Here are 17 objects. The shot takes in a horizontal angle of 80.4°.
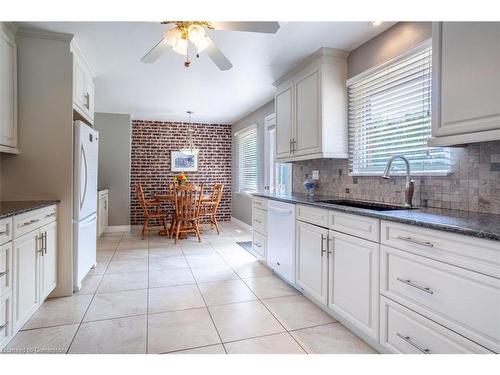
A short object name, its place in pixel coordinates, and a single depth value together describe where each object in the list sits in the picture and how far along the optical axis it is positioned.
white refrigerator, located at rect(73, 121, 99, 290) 2.66
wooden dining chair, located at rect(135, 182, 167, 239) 5.11
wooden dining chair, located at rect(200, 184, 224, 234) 5.41
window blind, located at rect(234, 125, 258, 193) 5.65
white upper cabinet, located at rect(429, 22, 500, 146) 1.46
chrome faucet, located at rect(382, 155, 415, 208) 2.12
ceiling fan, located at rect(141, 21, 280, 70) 1.85
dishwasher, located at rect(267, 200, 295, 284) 2.76
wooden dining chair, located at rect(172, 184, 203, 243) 4.81
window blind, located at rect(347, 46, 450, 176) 2.14
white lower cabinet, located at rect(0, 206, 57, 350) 1.75
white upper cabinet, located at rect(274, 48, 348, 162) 2.88
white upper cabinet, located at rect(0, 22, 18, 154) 2.26
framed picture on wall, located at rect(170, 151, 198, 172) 6.47
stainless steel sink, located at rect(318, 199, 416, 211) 2.27
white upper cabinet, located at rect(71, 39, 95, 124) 2.69
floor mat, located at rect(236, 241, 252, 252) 4.38
